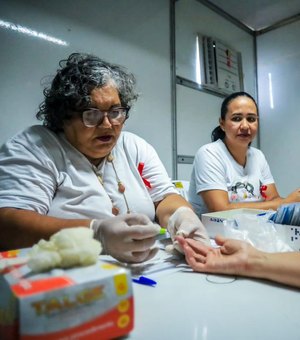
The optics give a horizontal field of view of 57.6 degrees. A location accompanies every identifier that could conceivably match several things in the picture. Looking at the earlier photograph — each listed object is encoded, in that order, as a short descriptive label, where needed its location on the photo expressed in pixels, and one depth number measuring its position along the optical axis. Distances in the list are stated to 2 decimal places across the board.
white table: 0.41
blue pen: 0.58
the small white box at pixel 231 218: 0.76
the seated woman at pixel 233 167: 1.49
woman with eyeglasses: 0.75
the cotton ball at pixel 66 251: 0.38
